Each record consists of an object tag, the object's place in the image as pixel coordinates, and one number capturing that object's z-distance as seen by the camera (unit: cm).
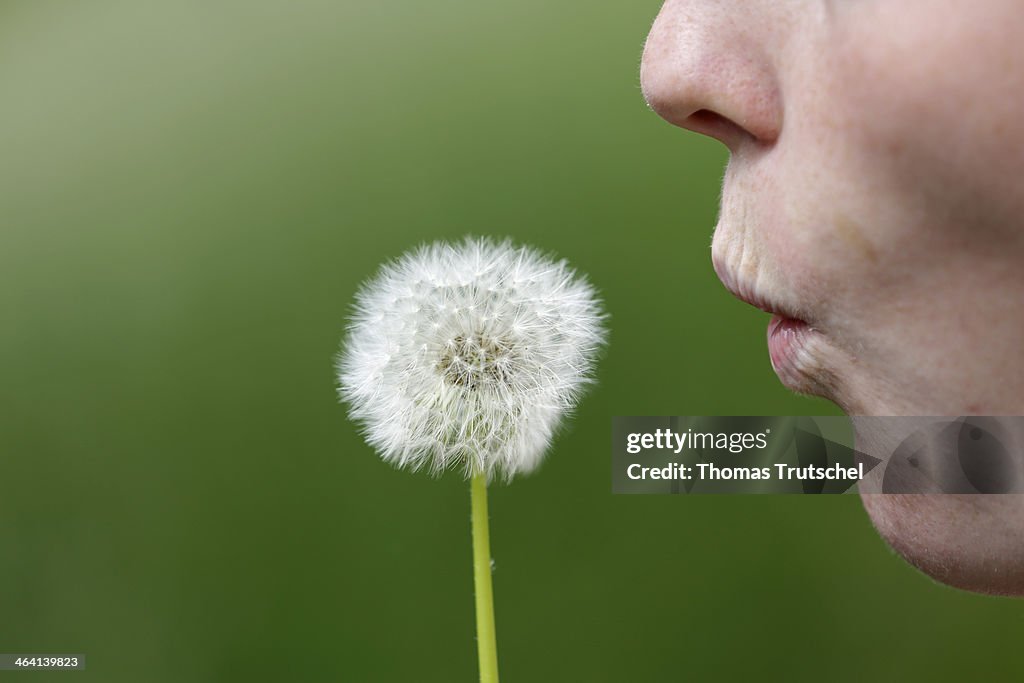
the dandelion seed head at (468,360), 44
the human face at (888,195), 37
